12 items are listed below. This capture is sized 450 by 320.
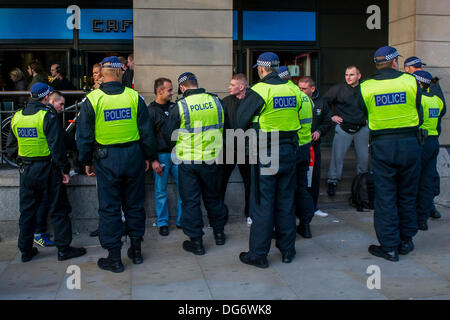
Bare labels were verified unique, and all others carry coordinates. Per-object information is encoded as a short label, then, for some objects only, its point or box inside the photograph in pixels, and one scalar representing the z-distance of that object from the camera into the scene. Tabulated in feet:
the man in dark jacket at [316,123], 25.79
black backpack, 27.76
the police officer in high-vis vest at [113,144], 19.44
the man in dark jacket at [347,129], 28.86
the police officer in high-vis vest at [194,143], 21.18
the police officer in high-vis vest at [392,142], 20.08
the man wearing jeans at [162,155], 23.80
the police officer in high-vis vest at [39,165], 21.01
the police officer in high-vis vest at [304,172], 22.81
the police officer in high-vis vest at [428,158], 24.59
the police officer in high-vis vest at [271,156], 19.56
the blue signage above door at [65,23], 39.83
